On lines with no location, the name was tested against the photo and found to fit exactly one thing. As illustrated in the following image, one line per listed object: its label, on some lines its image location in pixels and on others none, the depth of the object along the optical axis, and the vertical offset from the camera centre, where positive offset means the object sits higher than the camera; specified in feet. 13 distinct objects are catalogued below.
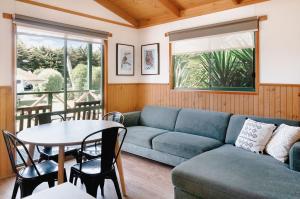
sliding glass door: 10.96 +1.15
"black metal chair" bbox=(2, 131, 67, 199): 6.63 -2.40
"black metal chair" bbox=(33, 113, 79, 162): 8.71 -2.24
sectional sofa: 6.21 -2.28
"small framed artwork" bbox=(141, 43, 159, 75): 15.01 +2.33
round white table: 6.74 -1.29
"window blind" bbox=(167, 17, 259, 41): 10.85 +3.39
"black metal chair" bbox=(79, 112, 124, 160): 8.71 -2.24
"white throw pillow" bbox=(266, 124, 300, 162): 7.85 -1.69
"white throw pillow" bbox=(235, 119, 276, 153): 8.77 -1.65
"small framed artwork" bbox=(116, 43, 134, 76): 14.90 +2.27
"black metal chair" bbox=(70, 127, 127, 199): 6.81 -2.31
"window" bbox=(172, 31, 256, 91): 11.46 +1.75
